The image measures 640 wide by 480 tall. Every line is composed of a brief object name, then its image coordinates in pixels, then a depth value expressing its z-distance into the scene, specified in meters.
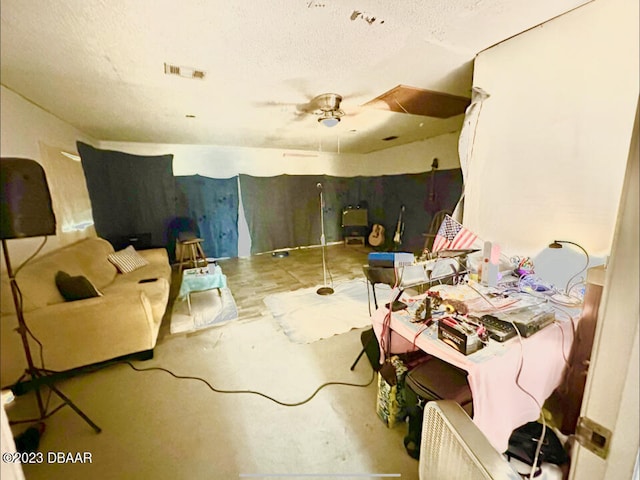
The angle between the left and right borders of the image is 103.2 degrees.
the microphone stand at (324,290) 3.01
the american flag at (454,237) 1.53
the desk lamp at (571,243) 1.09
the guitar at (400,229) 4.70
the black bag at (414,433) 1.17
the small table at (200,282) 2.58
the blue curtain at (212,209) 4.28
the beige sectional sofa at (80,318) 1.30
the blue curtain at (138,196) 3.19
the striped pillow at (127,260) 2.76
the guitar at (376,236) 5.10
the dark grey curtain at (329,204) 4.38
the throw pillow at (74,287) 1.53
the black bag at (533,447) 0.94
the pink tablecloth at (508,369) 0.88
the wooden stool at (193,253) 3.78
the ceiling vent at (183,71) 1.61
